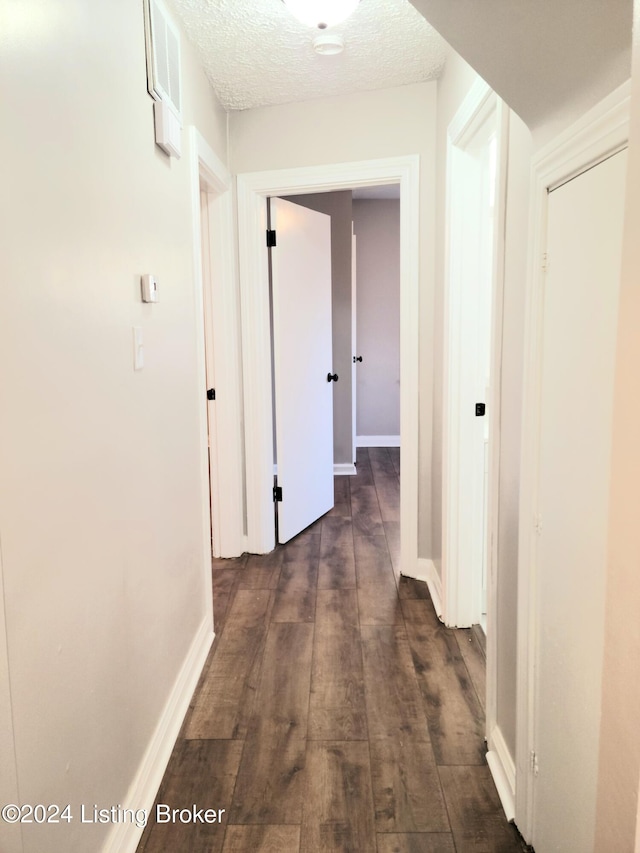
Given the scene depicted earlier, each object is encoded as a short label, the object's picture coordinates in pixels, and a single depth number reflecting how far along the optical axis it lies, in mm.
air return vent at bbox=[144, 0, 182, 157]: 1779
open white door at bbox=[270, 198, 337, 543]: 3480
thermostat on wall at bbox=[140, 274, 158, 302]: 1693
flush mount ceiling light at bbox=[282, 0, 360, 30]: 1938
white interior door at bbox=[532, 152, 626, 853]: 1058
